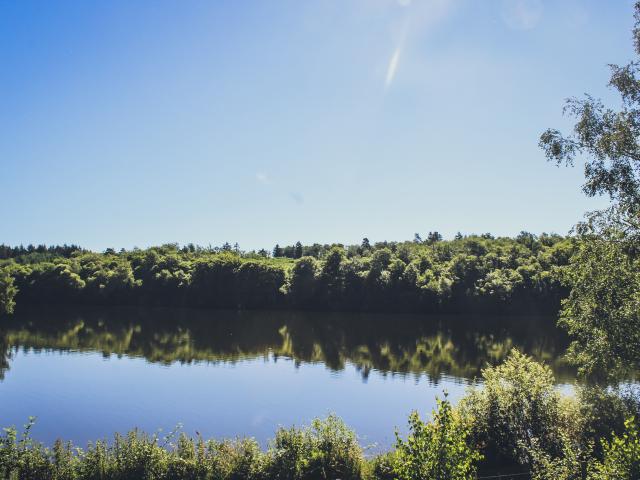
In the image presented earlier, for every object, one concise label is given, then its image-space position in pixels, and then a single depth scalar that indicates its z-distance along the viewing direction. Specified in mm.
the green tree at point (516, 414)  22203
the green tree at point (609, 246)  18578
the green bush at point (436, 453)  9492
